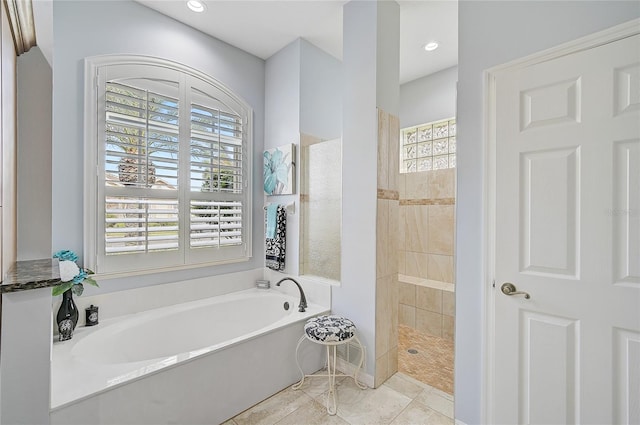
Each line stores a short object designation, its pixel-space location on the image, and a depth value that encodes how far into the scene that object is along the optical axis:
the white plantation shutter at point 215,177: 2.66
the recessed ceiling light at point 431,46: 2.96
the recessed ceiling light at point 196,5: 2.35
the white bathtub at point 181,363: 1.44
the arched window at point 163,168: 2.18
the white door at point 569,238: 1.25
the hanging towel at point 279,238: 2.91
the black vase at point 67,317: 1.89
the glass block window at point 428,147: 3.56
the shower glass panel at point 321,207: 2.61
